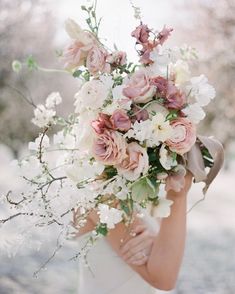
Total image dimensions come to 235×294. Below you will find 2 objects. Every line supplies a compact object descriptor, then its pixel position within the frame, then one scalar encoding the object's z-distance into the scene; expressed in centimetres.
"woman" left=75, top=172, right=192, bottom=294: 176
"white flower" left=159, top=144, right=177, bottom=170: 157
